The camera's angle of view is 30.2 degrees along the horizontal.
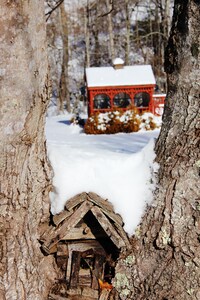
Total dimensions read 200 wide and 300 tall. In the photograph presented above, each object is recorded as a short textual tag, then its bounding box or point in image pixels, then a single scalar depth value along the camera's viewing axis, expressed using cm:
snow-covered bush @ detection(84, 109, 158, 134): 930
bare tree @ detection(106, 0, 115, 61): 1743
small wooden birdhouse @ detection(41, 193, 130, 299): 209
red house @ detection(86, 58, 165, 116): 1193
